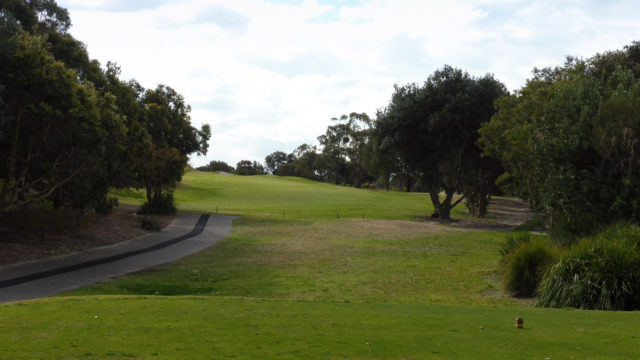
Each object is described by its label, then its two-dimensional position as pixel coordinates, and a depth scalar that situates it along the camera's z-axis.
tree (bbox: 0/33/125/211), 18.42
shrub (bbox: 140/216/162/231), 31.08
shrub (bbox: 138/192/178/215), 39.62
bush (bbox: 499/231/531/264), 16.77
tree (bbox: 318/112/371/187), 102.81
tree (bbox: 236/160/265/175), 142.85
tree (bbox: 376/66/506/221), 38.97
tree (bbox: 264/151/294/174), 167.12
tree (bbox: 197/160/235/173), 157.75
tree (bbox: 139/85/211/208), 37.69
